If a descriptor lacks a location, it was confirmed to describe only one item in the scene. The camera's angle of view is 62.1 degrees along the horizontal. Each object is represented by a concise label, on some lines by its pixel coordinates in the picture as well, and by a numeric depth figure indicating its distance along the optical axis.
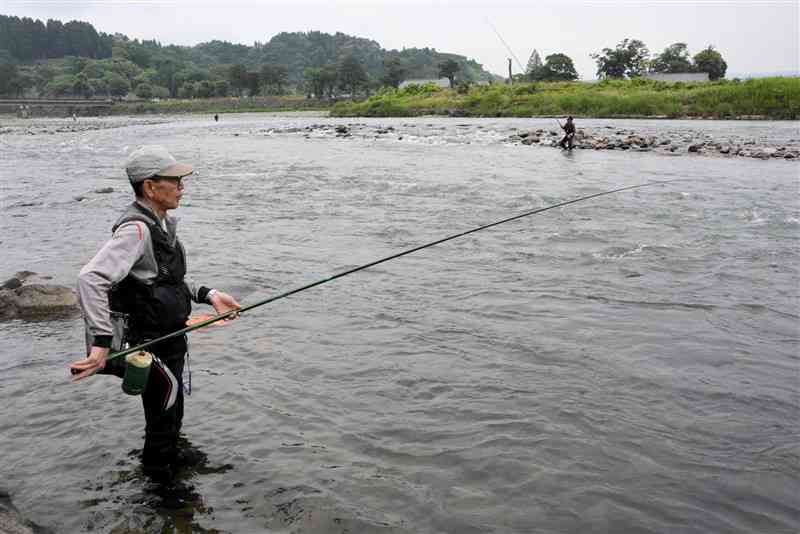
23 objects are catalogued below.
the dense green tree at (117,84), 168.50
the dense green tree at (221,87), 167.25
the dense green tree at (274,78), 173.12
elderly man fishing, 3.19
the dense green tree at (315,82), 153.99
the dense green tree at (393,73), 155.25
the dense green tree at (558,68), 120.44
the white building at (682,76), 99.19
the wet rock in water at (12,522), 3.16
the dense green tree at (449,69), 151.00
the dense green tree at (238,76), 167.88
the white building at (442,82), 144.23
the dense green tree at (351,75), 154.62
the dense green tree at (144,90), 167.88
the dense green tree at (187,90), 169.11
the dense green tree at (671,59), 114.56
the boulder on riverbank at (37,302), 7.46
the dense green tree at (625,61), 113.56
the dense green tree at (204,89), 167.25
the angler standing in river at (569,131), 27.41
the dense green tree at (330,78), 152.88
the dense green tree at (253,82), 167.88
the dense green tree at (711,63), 109.25
